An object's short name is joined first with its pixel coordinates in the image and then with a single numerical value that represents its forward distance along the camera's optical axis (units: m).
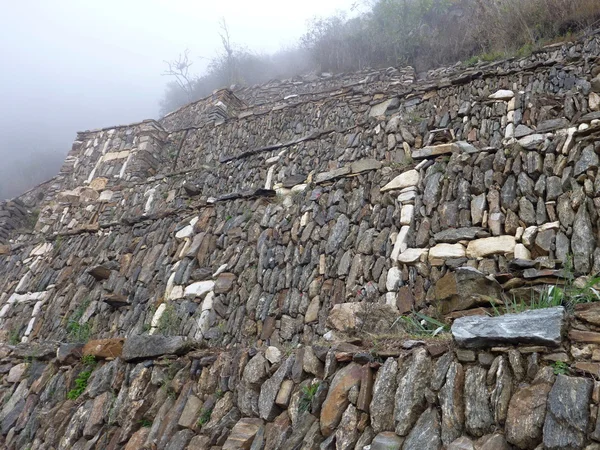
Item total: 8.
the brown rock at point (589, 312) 2.82
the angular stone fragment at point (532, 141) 6.21
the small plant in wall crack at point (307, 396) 3.57
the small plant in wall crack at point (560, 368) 2.57
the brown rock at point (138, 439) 4.37
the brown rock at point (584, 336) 2.68
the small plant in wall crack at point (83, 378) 5.42
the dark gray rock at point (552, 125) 6.58
